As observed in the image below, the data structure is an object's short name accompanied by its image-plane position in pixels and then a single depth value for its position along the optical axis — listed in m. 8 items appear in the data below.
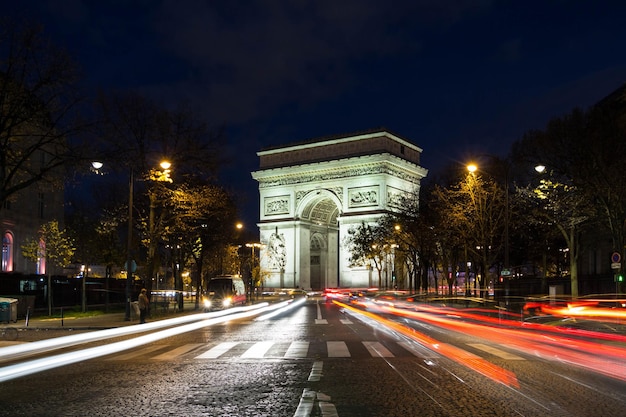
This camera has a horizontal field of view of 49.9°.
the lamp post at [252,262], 71.27
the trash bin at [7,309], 27.08
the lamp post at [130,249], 29.62
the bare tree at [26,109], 25.23
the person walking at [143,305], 27.11
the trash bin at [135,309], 31.86
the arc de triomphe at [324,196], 81.81
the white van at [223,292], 43.06
